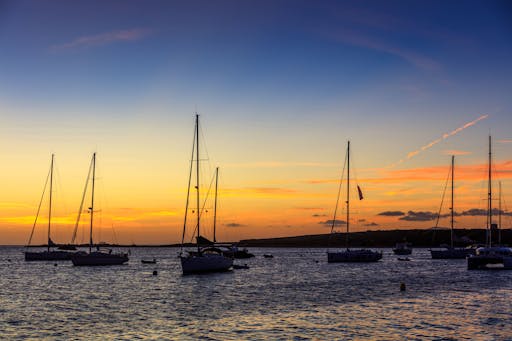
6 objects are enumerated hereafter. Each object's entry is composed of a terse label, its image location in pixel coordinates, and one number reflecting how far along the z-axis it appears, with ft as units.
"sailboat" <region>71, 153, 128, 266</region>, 358.02
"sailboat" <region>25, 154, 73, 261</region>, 419.95
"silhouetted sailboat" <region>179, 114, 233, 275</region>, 250.16
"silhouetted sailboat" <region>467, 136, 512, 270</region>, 298.56
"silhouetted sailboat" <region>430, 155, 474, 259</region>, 448.24
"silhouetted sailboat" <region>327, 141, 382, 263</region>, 359.95
